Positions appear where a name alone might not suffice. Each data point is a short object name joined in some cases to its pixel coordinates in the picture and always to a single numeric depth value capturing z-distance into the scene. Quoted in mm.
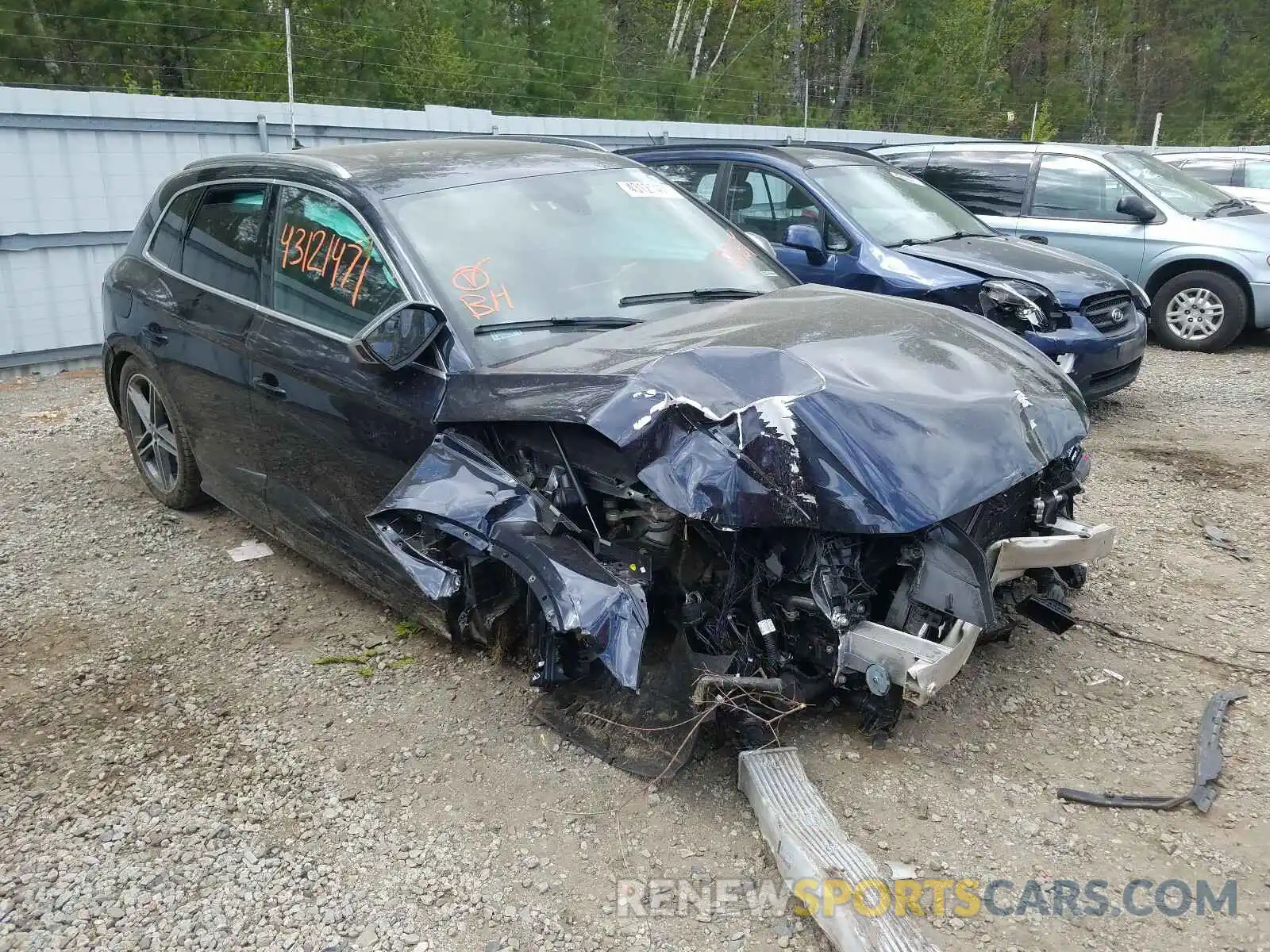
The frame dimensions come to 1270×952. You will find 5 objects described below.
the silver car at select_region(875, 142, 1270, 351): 8750
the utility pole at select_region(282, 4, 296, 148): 9297
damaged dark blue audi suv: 2883
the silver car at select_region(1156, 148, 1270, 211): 12141
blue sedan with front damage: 6336
